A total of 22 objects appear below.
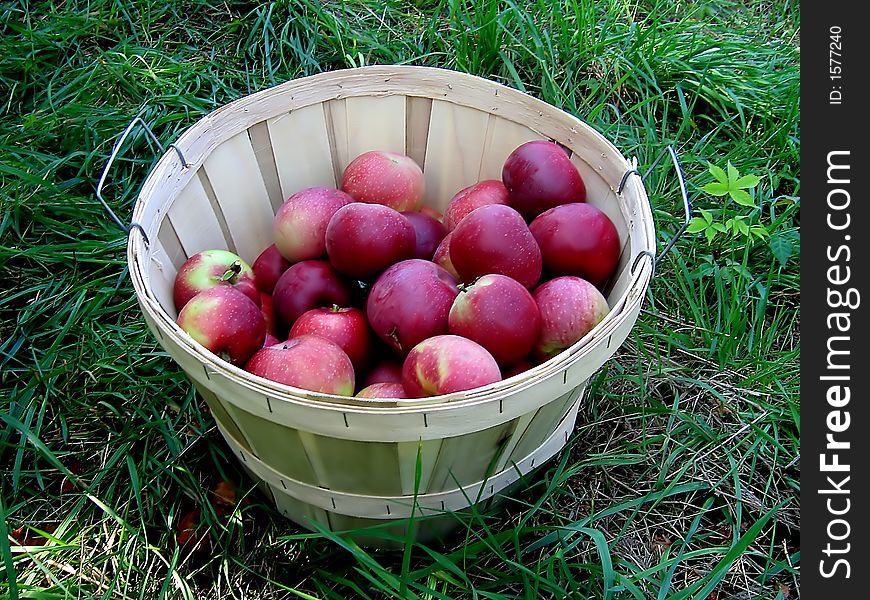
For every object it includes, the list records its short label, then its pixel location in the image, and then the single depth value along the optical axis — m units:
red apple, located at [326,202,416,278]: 0.72
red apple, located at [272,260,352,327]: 0.74
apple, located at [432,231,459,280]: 0.76
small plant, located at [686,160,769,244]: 0.86
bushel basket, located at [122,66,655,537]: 0.57
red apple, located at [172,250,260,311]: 0.72
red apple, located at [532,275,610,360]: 0.68
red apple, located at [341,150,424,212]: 0.81
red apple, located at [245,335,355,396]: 0.64
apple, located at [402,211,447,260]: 0.80
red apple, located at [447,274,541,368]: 0.65
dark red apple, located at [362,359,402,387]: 0.70
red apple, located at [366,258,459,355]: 0.68
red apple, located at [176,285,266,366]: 0.66
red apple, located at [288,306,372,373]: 0.70
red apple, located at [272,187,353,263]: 0.78
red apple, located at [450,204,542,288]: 0.69
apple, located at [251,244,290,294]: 0.80
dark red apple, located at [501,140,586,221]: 0.75
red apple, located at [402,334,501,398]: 0.62
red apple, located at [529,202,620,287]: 0.72
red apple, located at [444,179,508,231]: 0.80
